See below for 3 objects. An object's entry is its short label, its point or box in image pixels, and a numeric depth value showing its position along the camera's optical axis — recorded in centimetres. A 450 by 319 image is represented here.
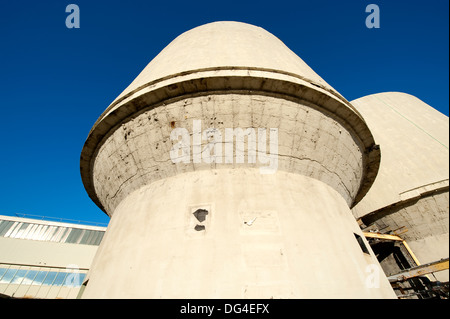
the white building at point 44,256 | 1623
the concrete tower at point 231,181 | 339
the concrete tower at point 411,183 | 834
